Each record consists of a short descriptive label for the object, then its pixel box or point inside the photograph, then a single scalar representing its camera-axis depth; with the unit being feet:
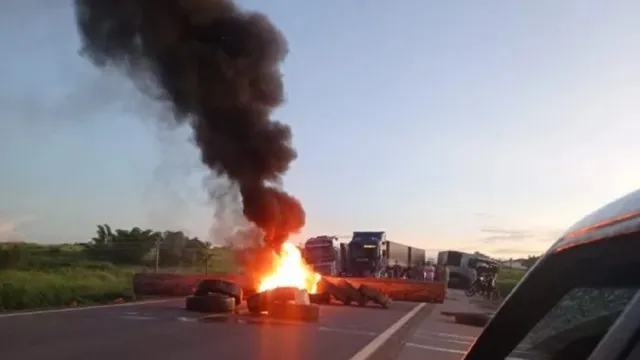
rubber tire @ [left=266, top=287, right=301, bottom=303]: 80.33
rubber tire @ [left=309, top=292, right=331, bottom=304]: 108.99
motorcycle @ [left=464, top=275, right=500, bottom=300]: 149.79
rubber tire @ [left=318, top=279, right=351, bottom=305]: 108.47
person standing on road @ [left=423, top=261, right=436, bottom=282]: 188.79
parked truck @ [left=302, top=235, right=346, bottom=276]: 161.89
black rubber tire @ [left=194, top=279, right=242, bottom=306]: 83.46
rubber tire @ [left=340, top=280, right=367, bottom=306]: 106.42
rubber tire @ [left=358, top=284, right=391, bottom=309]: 105.40
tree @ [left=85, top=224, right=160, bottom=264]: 206.59
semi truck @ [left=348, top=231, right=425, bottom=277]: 168.35
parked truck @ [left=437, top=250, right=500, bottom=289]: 217.97
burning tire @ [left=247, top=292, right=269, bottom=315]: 81.97
